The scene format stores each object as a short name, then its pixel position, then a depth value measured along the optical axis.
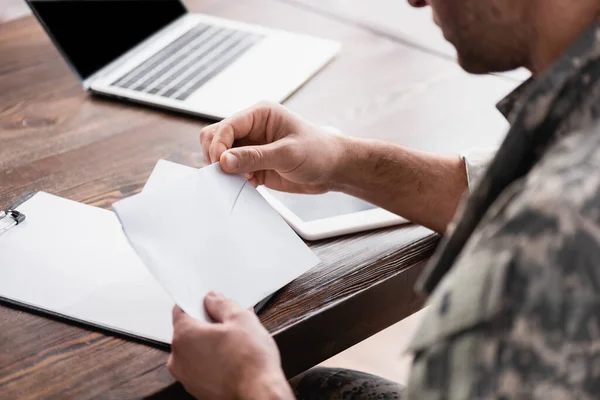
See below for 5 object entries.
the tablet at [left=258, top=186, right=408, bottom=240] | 1.60
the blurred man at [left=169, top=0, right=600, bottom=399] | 1.15
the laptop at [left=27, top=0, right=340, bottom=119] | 1.84
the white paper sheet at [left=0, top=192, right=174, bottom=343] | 1.47
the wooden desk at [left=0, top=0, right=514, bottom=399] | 1.44
